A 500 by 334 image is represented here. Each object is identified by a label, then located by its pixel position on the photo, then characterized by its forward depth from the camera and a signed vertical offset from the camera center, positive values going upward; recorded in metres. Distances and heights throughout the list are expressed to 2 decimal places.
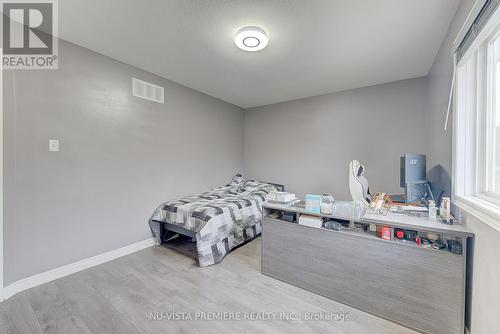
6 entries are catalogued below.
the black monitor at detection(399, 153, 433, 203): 1.83 -0.12
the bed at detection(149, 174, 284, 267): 2.24 -0.70
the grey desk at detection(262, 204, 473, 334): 1.28 -0.78
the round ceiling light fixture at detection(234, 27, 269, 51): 1.82 +1.22
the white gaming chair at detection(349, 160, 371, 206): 1.88 -0.16
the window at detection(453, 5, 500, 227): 1.22 +0.30
